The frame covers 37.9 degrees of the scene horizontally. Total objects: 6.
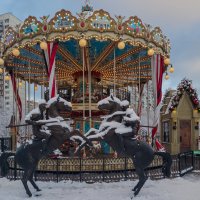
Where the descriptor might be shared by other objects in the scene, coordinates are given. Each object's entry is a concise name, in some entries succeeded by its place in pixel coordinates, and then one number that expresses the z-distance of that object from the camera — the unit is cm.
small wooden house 2388
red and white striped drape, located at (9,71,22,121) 1675
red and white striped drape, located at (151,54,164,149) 1444
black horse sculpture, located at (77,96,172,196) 852
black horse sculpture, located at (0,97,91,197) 847
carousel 1214
